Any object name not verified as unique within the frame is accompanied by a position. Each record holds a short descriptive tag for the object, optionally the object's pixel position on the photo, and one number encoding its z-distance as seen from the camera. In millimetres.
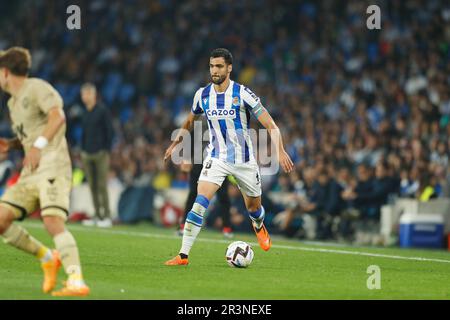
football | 13078
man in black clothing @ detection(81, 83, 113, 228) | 21375
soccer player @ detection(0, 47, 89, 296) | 9820
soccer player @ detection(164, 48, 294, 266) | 13094
